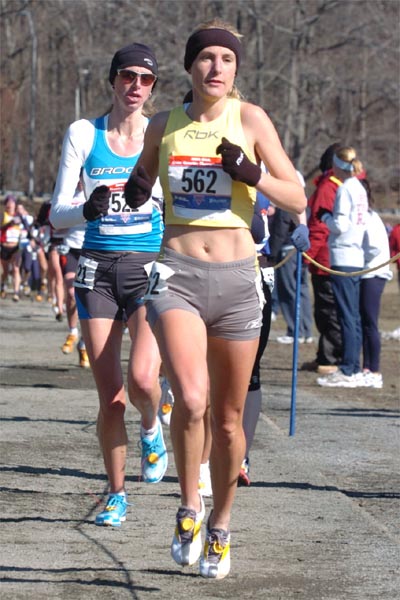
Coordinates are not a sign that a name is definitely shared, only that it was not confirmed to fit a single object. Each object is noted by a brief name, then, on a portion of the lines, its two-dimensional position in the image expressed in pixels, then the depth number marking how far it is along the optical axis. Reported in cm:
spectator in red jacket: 2582
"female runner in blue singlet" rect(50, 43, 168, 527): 1187
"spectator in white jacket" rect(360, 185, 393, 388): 2385
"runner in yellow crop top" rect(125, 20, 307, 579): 982
